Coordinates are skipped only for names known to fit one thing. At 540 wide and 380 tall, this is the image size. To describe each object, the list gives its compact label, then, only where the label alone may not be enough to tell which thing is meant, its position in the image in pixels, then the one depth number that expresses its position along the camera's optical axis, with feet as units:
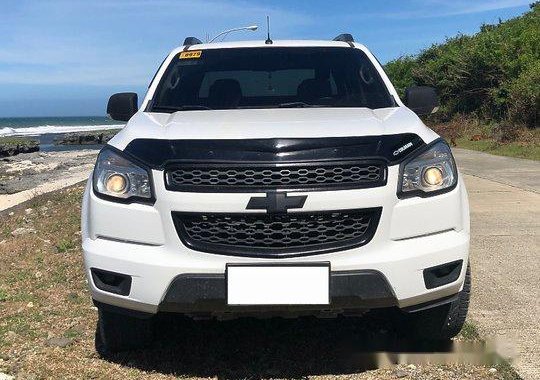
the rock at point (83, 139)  171.94
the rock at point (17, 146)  134.82
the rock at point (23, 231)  23.50
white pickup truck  8.71
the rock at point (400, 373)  9.99
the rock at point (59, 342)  11.51
